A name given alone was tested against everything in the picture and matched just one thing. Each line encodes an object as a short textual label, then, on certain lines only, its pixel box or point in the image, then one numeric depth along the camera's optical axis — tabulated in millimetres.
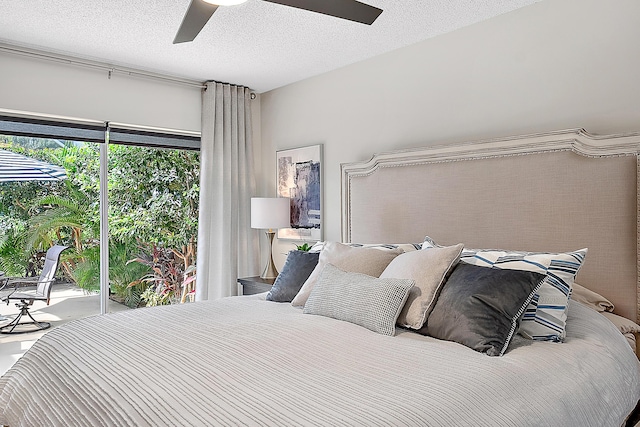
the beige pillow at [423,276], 2066
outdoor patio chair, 3537
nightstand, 3725
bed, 1333
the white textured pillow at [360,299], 2045
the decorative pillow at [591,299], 2342
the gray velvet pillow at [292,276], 2768
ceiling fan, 2076
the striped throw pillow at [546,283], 1928
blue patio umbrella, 3459
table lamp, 3998
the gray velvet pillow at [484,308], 1805
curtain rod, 3340
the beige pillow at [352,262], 2492
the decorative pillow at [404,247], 2705
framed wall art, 4113
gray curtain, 4223
